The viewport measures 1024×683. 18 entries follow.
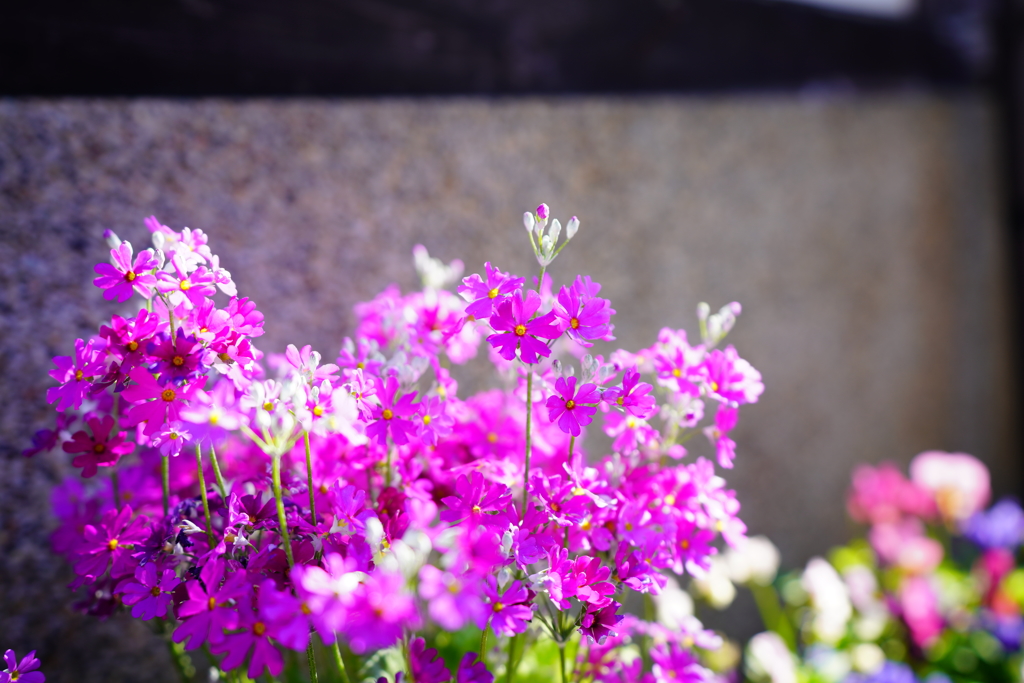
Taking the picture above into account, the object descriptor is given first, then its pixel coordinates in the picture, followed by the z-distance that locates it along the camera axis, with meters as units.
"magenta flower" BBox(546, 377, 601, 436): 0.30
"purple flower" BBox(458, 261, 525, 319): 0.30
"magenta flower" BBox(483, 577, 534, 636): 0.29
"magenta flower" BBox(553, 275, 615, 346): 0.30
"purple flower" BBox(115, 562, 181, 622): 0.30
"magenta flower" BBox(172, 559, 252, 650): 0.29
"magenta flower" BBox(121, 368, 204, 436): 0.30
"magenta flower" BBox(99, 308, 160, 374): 0.30
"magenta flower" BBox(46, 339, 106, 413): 0.30
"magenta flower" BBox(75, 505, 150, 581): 0.31
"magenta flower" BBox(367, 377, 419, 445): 0.31
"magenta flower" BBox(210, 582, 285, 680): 0.29
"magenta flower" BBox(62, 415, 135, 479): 0.31
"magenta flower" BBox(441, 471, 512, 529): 0.30
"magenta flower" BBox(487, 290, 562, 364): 0.30
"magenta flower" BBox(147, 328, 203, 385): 0.30
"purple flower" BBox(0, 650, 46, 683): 0.30
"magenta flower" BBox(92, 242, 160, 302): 0.30
